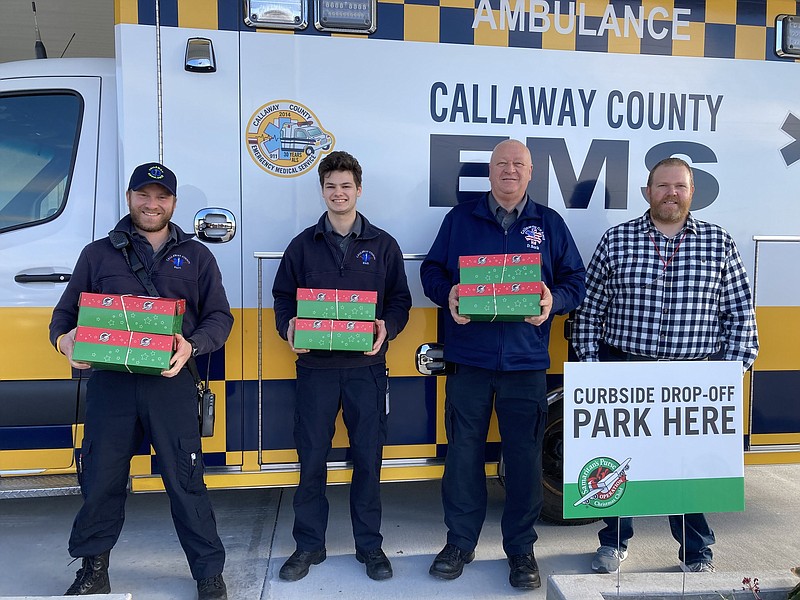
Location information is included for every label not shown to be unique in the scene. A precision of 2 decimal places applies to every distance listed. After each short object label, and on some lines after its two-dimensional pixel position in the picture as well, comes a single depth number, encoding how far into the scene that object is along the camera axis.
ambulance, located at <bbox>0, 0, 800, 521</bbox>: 2.70
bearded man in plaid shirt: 2.63
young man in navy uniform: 2.64
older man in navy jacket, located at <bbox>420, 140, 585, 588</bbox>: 2.62
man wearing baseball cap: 2.36
